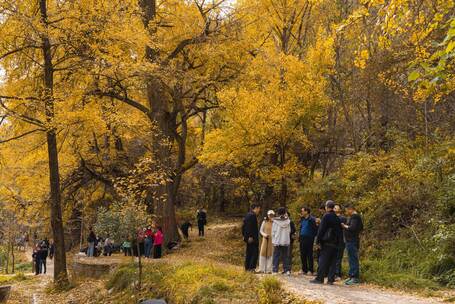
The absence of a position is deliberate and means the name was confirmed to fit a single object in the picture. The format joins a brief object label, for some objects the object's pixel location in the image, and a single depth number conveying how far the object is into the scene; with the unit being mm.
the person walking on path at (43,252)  24625
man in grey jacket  11445
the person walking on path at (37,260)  24595
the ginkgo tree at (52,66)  12484
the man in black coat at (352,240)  10375
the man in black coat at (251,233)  11438
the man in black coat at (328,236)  9656
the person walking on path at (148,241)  17938
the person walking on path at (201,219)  24162
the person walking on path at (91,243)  21562
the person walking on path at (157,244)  17922
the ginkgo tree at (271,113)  17281
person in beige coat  11875
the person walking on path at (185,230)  23953
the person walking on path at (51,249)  31162
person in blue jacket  11516
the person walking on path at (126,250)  18344
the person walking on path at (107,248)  21534
